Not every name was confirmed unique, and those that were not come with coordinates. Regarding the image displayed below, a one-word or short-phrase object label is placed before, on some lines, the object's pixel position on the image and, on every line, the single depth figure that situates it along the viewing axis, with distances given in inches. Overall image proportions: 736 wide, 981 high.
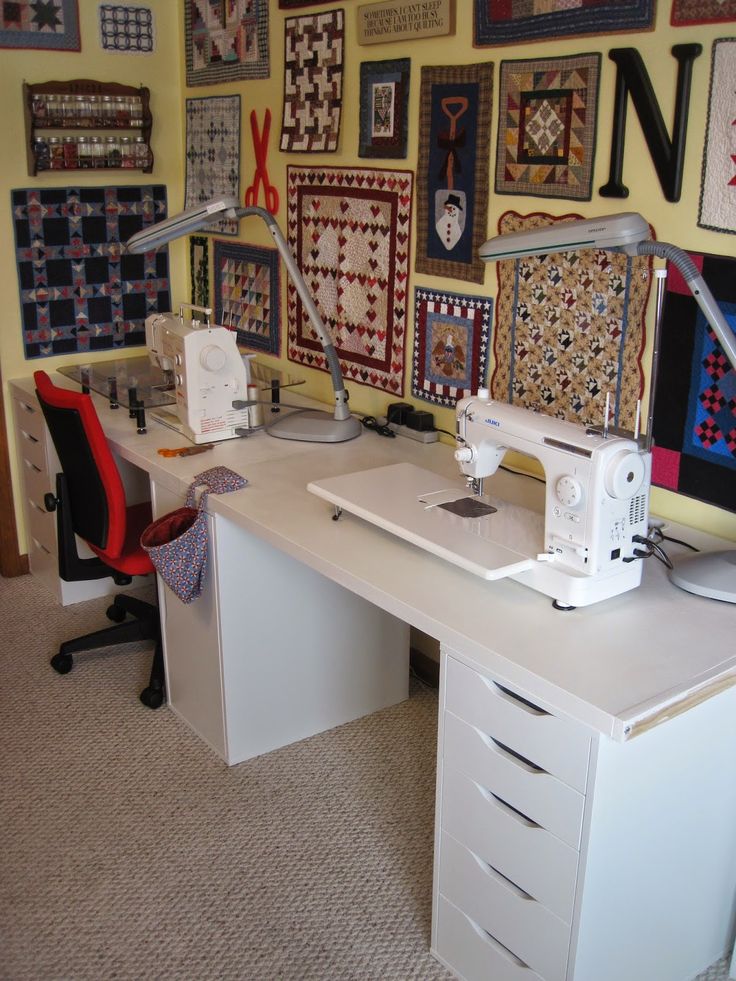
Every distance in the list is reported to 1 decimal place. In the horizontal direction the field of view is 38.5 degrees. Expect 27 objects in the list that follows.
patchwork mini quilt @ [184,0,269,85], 127.7
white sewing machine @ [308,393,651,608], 70.2
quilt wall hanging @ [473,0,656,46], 83.0
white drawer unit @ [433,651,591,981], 65.8
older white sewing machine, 107.7
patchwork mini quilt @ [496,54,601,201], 88.3
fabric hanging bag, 96.3
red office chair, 105.4
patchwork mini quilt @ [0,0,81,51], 128.6
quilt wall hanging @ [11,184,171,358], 137.7
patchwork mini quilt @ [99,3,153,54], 136.5
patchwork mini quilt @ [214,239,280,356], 134.3
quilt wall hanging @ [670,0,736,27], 76.3
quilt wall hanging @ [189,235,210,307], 147.1
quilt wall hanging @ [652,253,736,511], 82.0
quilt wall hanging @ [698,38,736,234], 77.1
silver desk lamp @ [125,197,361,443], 104.6
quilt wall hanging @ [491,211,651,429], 88.7
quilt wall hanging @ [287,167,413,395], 112.6
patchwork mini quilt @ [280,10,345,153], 115.9
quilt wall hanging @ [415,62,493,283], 99.6
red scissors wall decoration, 130.0
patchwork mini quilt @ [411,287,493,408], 104.2
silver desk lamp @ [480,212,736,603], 69.9
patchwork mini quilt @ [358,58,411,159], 107.7
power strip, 110.0
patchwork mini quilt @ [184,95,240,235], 135.6
